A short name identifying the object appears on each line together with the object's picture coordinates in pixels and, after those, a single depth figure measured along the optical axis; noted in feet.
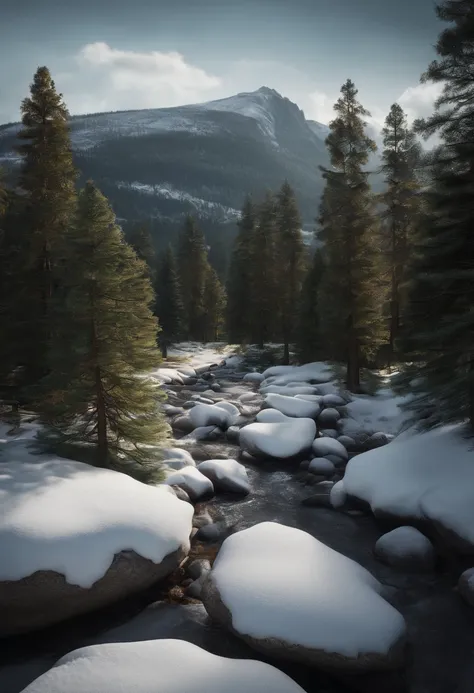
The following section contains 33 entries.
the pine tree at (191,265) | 177.06
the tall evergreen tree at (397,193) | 82.64
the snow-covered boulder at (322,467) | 47.96
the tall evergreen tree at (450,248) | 33.68
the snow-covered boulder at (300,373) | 91.13
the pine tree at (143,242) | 152.83
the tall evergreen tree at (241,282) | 150.30
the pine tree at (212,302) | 188.85
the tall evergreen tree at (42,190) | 54.19
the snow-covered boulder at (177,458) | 46.57
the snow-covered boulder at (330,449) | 52.08
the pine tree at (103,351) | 36.68
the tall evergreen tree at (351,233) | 71.92
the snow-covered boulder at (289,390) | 79.92
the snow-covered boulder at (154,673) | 18.13
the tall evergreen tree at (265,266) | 128.57
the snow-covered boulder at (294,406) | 65.82
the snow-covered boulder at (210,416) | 64.08
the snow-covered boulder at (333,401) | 71.05
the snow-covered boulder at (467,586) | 27.04
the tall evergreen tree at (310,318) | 107.86
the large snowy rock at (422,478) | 31.86
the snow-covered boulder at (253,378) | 100.68
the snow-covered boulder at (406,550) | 31.14
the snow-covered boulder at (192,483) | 41.57
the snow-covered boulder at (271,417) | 61.72
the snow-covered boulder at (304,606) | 21.93
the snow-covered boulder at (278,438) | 52.17
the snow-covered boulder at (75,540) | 24.72
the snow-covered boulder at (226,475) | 43.60
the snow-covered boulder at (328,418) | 63.82
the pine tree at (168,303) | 137.80
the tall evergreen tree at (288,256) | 115.24
